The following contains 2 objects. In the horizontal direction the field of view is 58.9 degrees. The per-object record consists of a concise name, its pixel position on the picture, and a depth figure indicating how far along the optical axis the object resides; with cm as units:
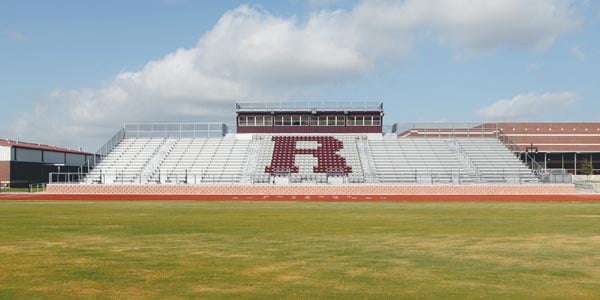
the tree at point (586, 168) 8573
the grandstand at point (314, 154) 5150
